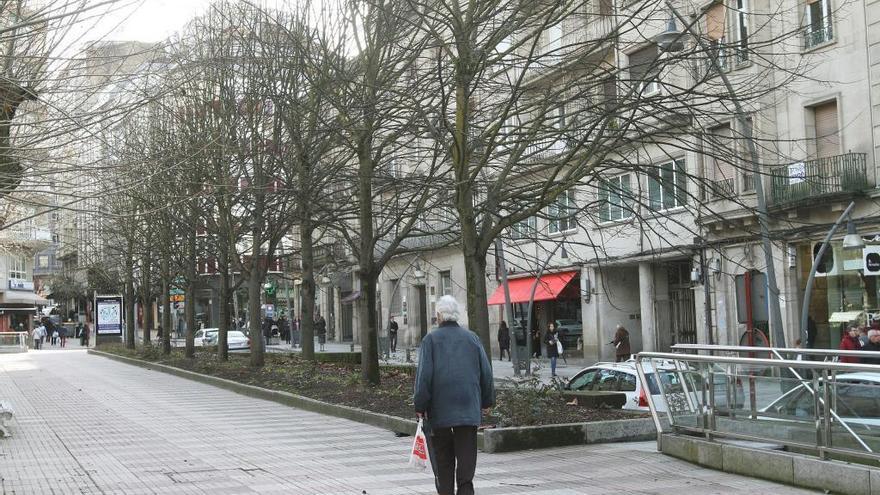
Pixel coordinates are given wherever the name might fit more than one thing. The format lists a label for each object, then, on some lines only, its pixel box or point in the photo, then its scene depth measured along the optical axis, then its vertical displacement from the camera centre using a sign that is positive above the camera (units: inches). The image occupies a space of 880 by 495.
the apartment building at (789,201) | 1035.3 +112.7
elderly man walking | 308.0 -26.4
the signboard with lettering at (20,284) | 3116.1 +155.4
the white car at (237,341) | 1912.5 -36.2
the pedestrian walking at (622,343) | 1099.7 -40.3
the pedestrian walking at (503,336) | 1557.6 -38.2
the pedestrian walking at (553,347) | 1154.7 -44.3
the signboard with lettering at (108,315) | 2063.2 +27.9
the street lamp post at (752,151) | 474.6 +89.8
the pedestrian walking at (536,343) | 1645.9 -55.0
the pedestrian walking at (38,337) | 2440.9 -15.5
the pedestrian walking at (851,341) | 752.3 -33.1
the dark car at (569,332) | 1620.3 -37.6
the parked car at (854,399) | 337.7 -36.1
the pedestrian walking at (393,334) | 1923.0 -35.3
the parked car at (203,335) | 2215.8 -25.5
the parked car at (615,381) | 643.5 -50.6
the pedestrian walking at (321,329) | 2017.7 -20.5
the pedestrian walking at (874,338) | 709.5 -29.6
